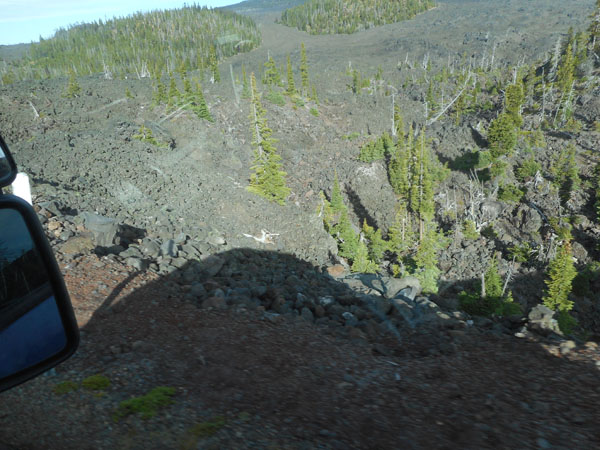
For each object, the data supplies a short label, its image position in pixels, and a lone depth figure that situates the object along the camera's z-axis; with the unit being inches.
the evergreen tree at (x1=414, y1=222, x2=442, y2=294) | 1223.5
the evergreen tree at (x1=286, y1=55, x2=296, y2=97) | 2621.1
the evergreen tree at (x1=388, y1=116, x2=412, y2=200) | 1774.1
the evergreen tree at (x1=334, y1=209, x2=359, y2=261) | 1304.0
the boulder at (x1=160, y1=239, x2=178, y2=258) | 500.7
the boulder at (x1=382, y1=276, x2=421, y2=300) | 519.4
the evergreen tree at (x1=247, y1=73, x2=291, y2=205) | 1272.1
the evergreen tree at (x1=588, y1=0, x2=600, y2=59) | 2989.7
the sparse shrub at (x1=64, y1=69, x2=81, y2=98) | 1983.3
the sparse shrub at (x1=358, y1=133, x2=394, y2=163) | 2076.8
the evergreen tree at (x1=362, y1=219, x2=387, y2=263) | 1456.7
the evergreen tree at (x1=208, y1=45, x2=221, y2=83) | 3080.7
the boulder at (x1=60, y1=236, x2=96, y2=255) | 404.2
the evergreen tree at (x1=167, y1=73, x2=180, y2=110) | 1859.0
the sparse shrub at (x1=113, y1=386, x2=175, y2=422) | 197.3
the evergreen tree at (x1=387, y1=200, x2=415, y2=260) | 1502.2
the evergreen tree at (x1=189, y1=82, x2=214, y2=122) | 1840.4
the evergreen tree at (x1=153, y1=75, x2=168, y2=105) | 1956.2
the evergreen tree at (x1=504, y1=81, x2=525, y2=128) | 2152.9
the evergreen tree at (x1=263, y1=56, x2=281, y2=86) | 2820.4
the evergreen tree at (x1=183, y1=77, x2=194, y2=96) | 1824.4
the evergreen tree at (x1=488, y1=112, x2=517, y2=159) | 1940.2
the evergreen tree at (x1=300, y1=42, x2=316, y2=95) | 2887.1
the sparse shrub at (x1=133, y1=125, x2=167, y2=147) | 1357.0
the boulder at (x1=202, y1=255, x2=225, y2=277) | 491.4
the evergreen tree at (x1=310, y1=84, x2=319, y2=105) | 2733.8
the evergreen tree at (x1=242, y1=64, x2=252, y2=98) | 2435.8
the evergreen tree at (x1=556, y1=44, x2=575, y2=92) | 2585.9
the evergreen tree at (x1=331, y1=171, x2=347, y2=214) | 1525.6
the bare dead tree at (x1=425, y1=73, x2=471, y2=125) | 2672.2
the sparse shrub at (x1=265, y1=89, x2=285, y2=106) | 2425.0
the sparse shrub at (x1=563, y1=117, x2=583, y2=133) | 2306.3
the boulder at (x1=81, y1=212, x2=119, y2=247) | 482.9
